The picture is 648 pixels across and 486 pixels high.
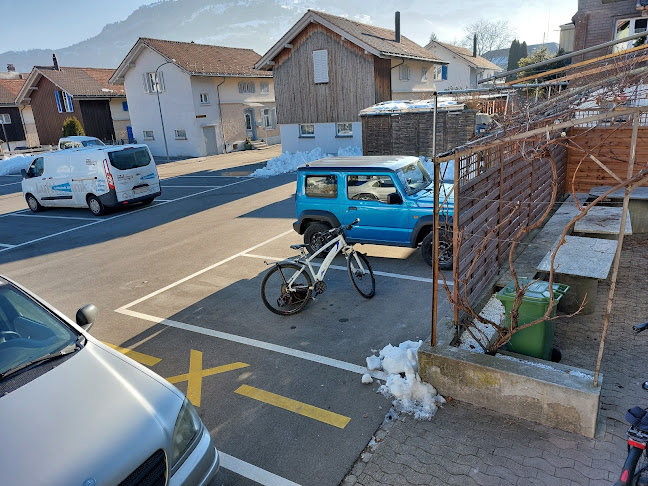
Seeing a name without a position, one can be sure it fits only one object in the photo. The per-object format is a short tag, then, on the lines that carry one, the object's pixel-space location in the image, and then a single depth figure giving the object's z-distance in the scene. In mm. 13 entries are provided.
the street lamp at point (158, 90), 30478
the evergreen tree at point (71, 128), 34906
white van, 14844
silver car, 2791
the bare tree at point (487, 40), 93125
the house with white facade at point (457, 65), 48875
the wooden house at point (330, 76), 24859
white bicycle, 6883
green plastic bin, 4871
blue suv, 8258
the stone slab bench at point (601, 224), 7948
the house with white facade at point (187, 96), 31406
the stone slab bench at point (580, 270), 6137
